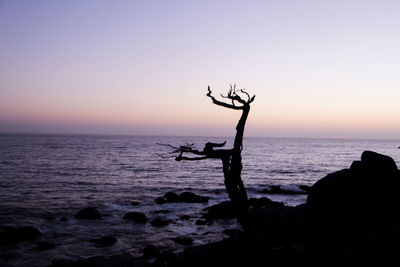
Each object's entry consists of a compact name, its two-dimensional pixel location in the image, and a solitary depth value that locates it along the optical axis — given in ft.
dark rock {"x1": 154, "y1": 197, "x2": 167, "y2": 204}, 101.01
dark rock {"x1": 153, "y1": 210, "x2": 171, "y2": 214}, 87.01
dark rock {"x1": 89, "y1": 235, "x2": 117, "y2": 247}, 59.57
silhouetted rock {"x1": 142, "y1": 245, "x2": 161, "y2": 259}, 53.06
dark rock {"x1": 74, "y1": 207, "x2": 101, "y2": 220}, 77.61
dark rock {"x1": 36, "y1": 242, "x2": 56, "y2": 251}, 56.29
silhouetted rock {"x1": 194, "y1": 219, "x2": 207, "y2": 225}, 75.37
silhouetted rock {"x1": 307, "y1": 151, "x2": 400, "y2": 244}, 39.65
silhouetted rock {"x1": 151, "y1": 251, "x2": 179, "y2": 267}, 44.91
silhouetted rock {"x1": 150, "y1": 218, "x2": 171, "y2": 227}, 73.82
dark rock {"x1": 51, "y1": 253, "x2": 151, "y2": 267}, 41.11
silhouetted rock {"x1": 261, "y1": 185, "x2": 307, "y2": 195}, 125.70
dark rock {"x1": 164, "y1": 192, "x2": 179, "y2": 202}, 103.96
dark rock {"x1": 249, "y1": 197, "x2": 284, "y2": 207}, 97.14
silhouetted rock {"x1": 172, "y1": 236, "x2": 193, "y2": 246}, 60.69
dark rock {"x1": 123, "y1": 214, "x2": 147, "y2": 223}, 76.90
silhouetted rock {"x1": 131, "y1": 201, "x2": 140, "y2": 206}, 97.66
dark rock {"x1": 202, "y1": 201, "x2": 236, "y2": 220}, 81.82
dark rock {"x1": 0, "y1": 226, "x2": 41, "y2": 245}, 59.57
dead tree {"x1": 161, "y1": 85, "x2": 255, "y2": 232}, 36.35
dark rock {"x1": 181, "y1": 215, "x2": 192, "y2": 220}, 81.08
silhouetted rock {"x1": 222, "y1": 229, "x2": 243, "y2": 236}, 66.13
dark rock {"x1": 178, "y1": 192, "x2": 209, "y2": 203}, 103.96
